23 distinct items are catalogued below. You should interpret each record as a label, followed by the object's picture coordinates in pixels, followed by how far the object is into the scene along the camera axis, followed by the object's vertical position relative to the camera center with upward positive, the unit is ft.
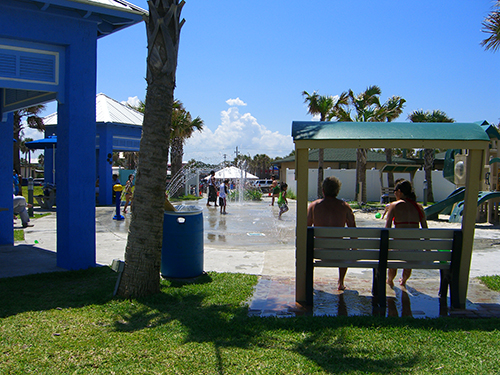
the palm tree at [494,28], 43.65 +15.74
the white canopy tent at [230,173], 117.08 +1.70
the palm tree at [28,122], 103.19 +14.41
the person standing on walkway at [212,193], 73.98 -2.55
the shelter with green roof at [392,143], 16.70 +1.50
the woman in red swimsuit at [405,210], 20.12 -1.38
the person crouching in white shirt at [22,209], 38.68 -2.96
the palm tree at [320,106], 96.84 +16.86
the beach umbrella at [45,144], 71.20 +5.74
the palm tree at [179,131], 99.49 +11.25
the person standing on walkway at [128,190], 55.43 -1.58
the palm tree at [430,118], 98.48 +15.93
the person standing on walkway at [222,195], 59.88 -2.23
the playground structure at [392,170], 73.87 +1.90
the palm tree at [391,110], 86.63 +14.81
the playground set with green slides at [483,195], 47.78 -1.42
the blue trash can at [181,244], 21.25 -3.25
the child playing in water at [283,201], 52.55 -2.65
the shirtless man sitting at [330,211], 19.38 -1.38
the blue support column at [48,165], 82.17 +2.33
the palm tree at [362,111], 84.58 +14.12
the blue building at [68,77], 21.81 +5.28
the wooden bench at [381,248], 17.48 -2.76
